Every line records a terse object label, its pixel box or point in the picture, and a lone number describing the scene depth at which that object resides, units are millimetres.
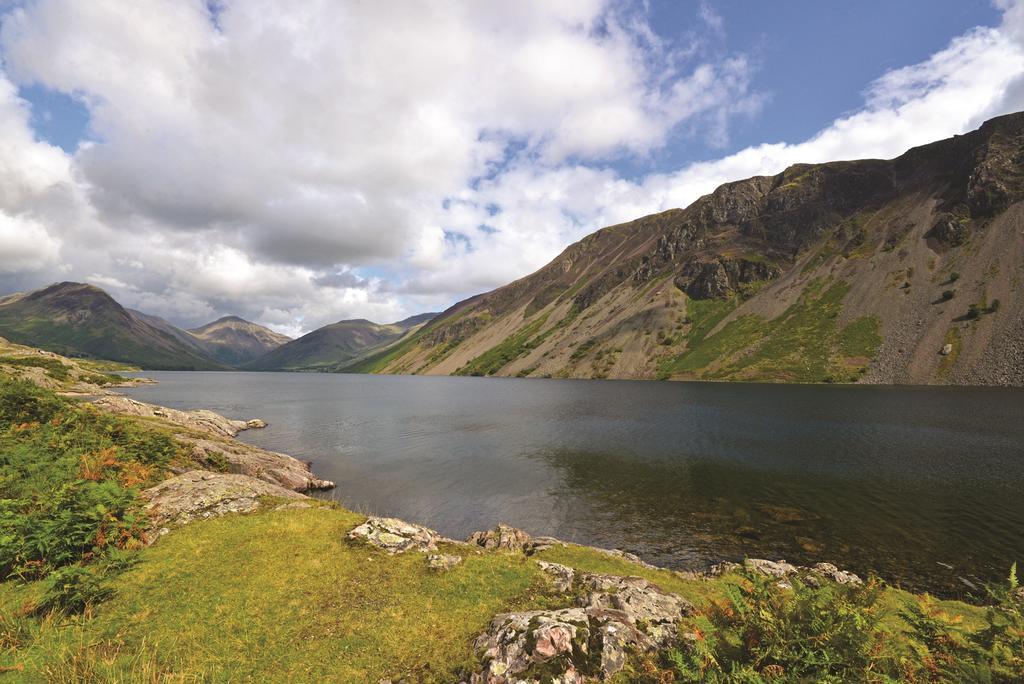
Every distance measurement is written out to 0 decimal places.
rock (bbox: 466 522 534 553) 22500
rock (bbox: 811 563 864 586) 20641
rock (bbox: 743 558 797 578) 20188
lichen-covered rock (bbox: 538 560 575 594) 14882
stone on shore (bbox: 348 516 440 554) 17688
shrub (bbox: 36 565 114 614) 11594
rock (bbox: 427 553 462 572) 16094
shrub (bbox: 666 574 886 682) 7453
